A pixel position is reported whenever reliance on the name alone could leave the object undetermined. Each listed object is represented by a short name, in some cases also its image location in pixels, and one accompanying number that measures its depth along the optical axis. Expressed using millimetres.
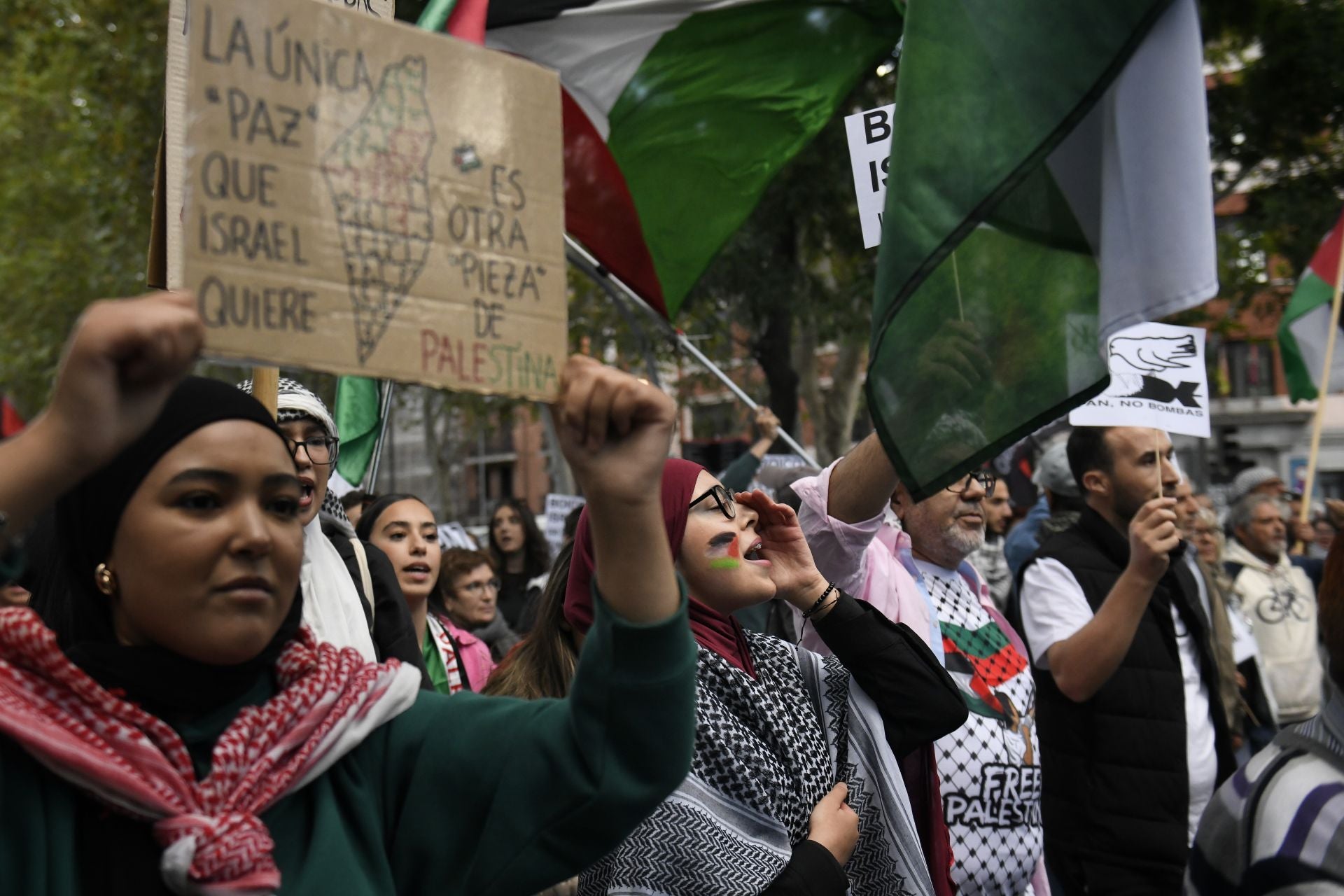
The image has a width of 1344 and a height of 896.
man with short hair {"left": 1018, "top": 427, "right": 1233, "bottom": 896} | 4082
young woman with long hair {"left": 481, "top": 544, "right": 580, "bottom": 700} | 3199
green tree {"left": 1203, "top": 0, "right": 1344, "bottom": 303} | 12406
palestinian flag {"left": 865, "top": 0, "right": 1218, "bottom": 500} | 2285
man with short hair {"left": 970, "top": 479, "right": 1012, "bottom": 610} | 7473
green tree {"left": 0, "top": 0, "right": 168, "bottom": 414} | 15734
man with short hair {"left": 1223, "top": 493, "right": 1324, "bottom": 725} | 6684
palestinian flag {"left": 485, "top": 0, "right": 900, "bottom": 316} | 4879
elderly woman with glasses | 6148
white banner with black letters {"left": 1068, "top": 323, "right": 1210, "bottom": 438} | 4594
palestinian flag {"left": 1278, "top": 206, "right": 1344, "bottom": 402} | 8711
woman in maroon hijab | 2600
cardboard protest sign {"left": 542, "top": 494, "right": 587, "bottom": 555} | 11211
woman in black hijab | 1626
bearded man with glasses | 3260
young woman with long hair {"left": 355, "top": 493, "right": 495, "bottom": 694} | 4652
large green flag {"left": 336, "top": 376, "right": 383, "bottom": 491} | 4758
